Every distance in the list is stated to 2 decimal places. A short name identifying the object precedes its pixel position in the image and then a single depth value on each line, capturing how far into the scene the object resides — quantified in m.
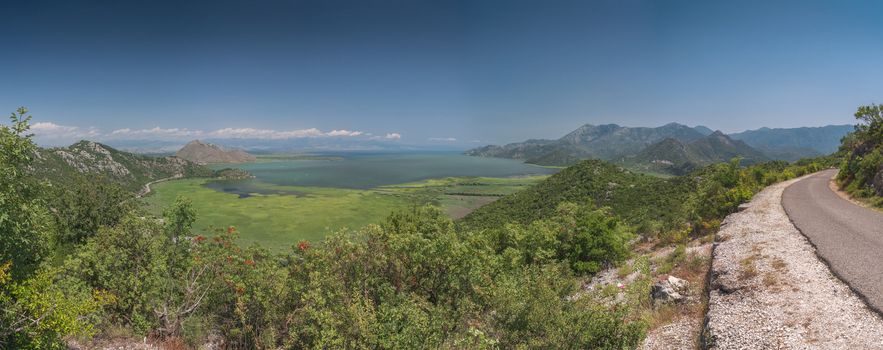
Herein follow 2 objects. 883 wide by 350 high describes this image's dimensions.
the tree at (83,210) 44.44
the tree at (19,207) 10.52
